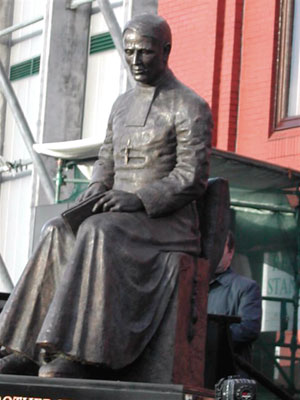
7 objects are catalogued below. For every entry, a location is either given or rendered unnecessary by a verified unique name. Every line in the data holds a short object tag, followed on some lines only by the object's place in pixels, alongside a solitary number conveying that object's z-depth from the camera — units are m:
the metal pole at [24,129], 18.45
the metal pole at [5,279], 19.50
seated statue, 8.03
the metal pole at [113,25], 17.55
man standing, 10.07
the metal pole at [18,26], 21.48
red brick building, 15.99
